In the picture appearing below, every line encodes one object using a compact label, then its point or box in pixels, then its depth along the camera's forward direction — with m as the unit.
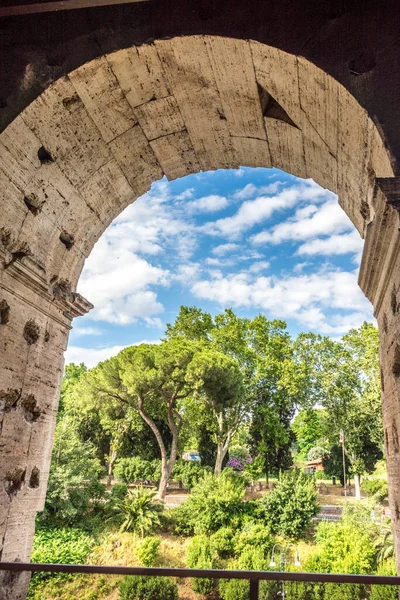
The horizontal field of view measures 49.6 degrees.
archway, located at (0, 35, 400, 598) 3.58
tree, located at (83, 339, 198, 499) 20.08
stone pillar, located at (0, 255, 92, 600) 3.89
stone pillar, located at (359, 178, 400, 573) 3.02
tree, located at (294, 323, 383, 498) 20.97
